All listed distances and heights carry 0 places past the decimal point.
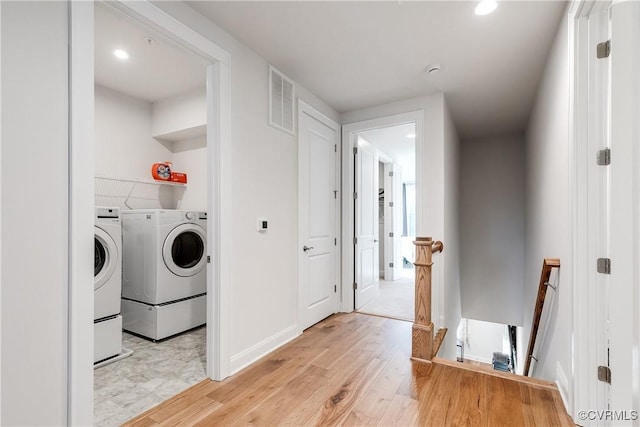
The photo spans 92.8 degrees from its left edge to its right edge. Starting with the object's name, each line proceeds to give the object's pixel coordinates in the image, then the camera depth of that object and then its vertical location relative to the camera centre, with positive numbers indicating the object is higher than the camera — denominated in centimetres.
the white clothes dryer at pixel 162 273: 281 -56
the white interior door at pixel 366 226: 386 -15
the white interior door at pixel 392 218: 606 -7
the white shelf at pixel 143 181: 327 +39
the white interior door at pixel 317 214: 305 +1
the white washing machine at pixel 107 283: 239 -56
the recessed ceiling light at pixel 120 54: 259 +140
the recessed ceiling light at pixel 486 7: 186 +130
